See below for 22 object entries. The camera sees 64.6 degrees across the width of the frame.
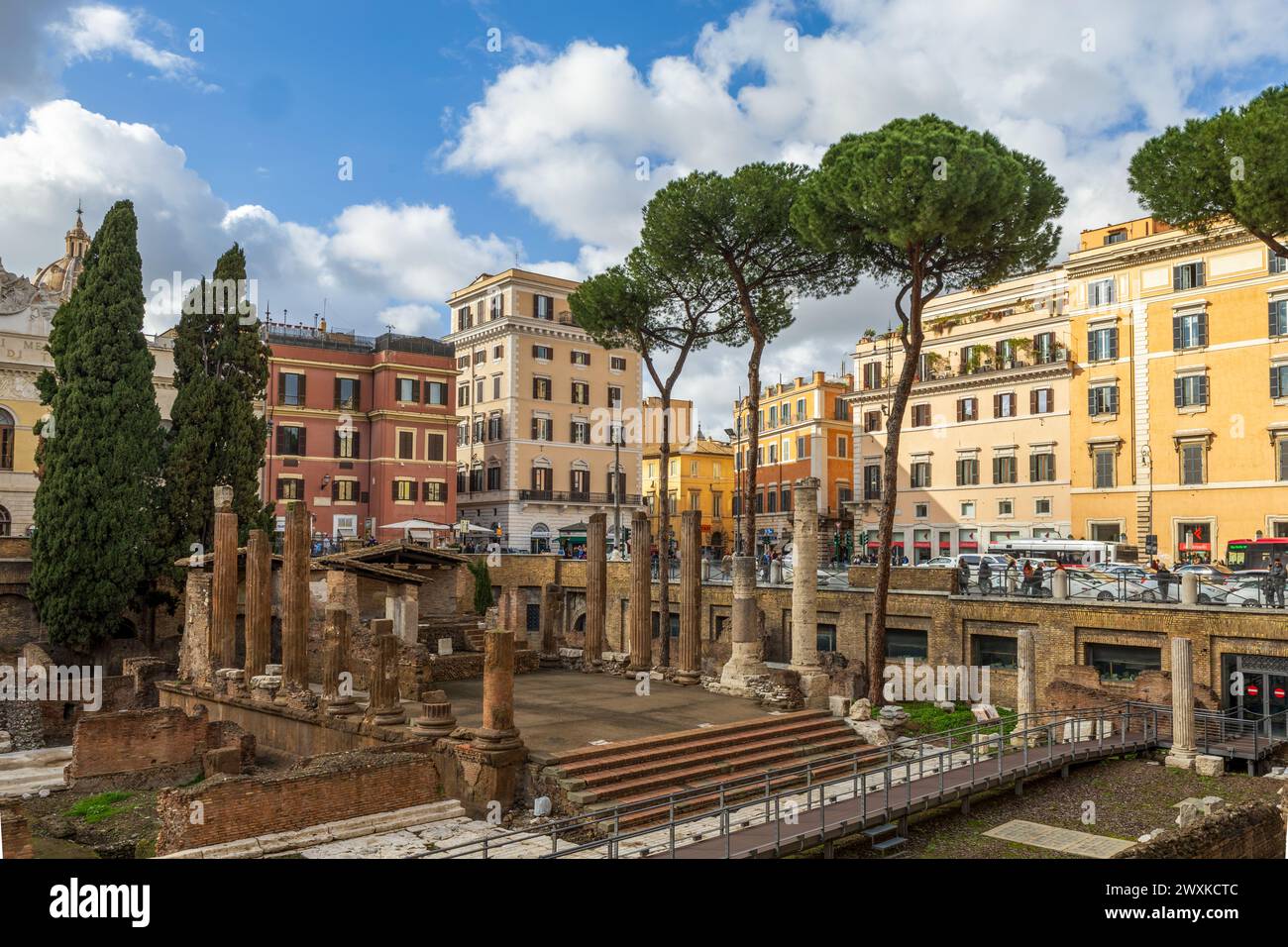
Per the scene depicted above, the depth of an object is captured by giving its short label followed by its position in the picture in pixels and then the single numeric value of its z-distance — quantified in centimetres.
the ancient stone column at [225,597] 2781
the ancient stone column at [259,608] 2614
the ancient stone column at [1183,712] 1986
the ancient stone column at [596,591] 2900
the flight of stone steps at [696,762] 1639
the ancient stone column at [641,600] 2692
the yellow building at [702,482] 7631
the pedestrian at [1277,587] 2286
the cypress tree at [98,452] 3278
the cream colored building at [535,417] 5628
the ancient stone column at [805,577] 2402
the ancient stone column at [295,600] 2392
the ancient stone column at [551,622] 3000
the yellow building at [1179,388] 3756
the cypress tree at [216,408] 3628
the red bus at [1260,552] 3075
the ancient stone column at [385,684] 1992
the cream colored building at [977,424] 4441
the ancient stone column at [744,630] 2411
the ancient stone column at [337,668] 2134
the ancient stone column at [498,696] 1697
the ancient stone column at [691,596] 2602
